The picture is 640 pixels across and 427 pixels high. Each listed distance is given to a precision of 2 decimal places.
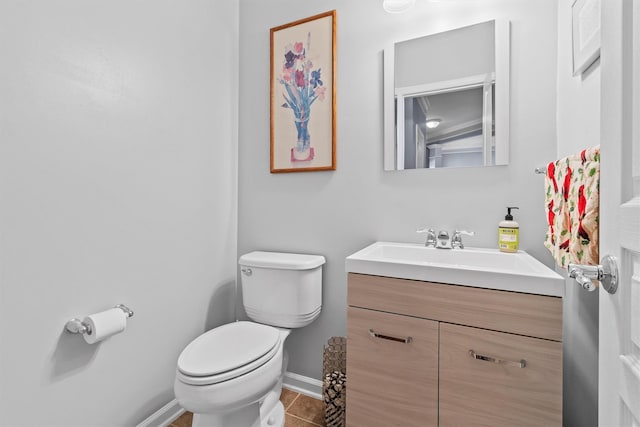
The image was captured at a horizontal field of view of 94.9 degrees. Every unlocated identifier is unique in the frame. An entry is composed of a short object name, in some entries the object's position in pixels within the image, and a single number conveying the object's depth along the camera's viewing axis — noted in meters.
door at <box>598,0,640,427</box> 0.46
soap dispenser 1.22
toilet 1.06
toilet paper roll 1.06
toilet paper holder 1.06
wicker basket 1.36
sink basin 0.88
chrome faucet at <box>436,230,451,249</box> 1.33
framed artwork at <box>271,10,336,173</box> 1.61
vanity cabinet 0.87
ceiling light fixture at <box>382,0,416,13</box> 1.35
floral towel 0.74
